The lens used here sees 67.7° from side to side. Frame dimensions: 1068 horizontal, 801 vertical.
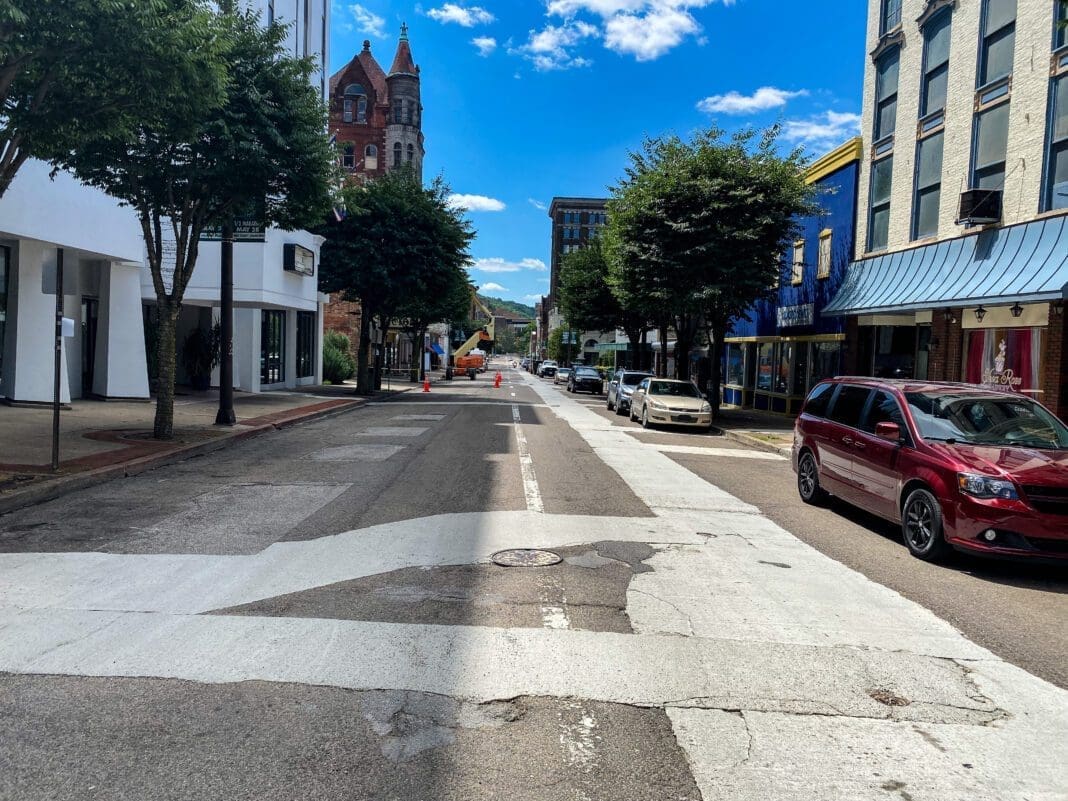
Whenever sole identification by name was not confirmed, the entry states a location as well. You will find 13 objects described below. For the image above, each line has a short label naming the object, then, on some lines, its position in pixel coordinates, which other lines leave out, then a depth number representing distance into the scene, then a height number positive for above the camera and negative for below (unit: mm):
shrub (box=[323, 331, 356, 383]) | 39656 -604
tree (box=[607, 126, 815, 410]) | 21656 +3953
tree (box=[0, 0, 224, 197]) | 8062 +3035
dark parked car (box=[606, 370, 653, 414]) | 26141 -918
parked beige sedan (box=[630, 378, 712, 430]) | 20812 -1119
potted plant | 26922 -300
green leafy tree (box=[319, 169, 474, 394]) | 28969 +3956
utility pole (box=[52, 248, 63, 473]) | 9544 -92
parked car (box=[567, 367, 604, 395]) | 44500 -1212
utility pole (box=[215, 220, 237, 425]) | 16516 -107
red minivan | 6727 -862
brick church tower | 64250 +19826
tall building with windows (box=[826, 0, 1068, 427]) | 14797 +3812
